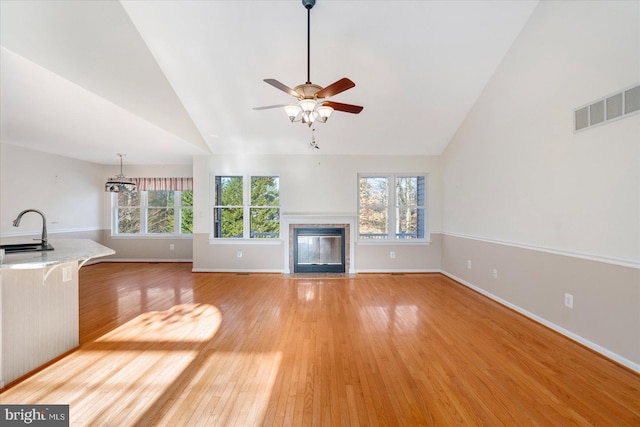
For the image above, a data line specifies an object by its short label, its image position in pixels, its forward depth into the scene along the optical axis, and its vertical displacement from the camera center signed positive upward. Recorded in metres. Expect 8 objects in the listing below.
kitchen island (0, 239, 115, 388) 1.97 -0.79
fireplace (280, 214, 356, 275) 5.46 -0.33
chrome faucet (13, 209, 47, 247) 2.51 -0.21
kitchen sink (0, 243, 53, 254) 2.37 -0.31
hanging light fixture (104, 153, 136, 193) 5.45 +0.63
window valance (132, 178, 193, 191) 6.60 +0.78
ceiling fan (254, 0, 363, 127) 2.43 +1.15
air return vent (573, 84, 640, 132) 2.17 +0.96
